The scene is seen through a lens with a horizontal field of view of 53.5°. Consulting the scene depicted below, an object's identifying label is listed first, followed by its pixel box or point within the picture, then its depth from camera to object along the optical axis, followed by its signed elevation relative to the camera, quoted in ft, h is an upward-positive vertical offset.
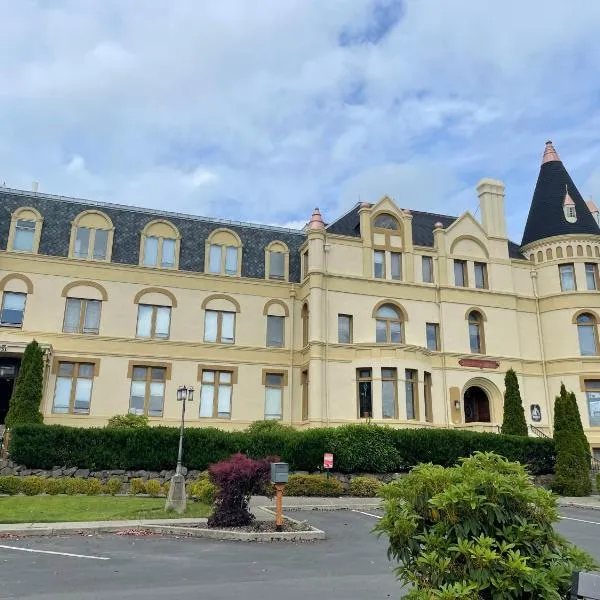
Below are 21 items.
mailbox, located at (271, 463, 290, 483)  47.32 -0.46
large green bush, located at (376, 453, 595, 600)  15.65 -1.81
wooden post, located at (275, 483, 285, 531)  46.40 -3.25
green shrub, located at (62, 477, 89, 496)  69.62 -2.48
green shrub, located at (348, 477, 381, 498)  78.12 -2.38
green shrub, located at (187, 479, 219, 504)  62.41 -2.56
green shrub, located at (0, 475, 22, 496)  67.46 -2.49
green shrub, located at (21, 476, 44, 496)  67.77 -2.48
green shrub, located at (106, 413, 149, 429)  87.33 +6.25
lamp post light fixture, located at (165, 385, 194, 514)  55.21 -2.66
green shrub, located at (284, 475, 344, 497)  75.41 -2.28
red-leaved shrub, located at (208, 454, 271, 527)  46.88 -1.58
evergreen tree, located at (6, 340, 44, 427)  81.15 +9.79
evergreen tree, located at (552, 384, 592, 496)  84.53 +2.54
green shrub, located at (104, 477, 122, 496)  72.13 -2.62
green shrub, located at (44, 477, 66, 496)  68.54 -2.48
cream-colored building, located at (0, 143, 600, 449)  95.81 +25.81
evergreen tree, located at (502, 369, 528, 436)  93.61 +9.23
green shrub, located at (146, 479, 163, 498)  71.72 -2.75
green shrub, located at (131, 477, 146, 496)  72.59 -2.69
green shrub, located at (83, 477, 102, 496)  70.33 -2.59
